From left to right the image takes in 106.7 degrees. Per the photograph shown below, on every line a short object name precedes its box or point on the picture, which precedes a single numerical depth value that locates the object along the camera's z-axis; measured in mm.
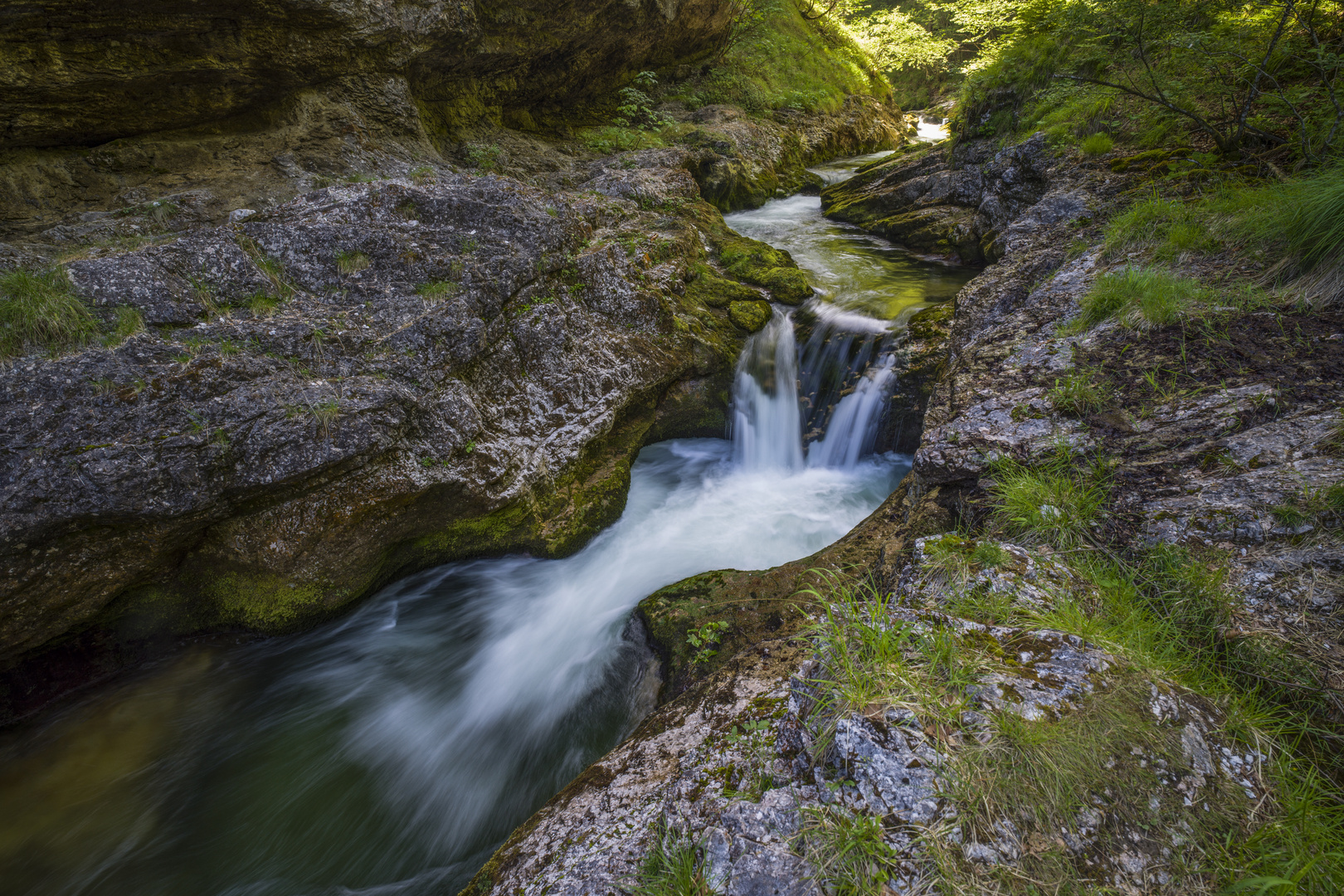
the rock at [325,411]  3414
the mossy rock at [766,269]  7477
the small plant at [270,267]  4340
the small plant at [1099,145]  6461
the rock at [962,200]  6312
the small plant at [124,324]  3602
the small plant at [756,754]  1962
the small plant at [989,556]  2570
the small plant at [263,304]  4176
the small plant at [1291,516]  2250
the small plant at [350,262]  4608
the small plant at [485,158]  7729
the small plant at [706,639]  3598
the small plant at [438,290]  4738
